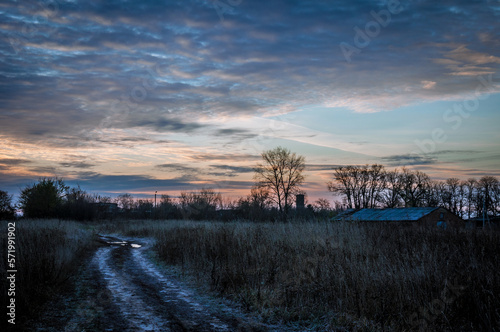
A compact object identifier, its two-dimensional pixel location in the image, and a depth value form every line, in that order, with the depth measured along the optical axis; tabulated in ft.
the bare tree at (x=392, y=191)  218.79
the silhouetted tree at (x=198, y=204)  153.85
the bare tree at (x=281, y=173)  193.77
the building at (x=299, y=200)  192.88
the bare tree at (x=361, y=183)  228.00
